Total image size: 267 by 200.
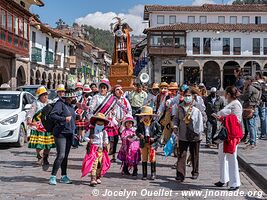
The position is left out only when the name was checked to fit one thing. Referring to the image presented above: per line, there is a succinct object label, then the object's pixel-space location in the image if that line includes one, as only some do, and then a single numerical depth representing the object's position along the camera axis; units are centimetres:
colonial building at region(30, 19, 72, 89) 3968
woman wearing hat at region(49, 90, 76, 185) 754
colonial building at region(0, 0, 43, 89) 2873
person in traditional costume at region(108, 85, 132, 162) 962
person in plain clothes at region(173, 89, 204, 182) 776
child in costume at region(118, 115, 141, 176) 839
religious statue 2034
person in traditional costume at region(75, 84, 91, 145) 1256
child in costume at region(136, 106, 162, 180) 812
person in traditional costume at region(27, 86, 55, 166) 933
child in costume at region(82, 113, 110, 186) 744
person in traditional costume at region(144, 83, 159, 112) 1204
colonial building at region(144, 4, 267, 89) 5509
